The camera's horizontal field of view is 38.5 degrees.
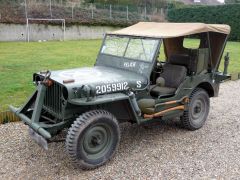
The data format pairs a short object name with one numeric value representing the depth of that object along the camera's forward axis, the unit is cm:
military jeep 450
